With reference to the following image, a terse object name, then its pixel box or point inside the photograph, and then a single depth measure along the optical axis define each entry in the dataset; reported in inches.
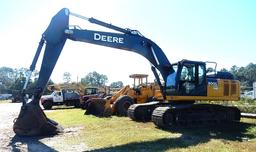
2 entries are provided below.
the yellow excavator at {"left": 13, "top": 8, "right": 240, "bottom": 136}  306.7
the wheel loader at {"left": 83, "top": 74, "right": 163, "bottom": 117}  493.4
